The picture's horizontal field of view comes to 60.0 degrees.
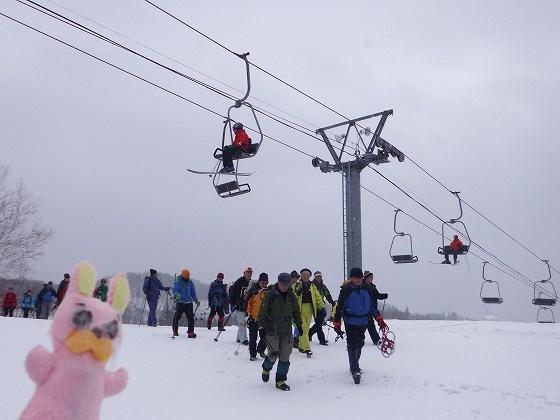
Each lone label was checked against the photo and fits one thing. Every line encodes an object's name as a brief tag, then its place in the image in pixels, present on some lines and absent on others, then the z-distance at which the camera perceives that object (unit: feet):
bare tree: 123.44
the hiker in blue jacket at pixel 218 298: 46.73
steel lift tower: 48.65
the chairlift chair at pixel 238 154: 34.63
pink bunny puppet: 9.55
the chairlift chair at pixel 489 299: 79.77
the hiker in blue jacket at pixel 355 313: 28.32
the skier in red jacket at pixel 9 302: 67.46
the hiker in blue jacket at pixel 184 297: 41.47
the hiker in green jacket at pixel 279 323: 26.35
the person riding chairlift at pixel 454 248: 70.13
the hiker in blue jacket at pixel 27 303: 71.51
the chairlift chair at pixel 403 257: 61.26
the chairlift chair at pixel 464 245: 68.18
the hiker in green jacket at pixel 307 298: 37.47
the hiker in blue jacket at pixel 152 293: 50.06
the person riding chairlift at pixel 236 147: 36.37
